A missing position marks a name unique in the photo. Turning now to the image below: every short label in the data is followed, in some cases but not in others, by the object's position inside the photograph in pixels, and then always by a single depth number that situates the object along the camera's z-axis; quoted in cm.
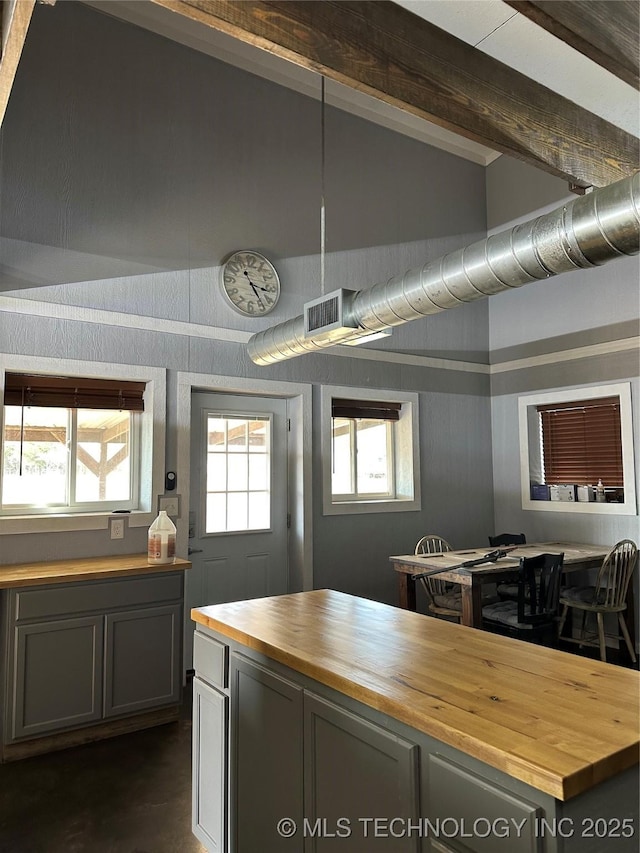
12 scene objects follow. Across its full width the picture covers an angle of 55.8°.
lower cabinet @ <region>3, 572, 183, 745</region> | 315
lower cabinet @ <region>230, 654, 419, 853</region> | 151
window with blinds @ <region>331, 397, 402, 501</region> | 517
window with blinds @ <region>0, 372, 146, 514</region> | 370
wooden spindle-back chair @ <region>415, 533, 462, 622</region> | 430
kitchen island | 121
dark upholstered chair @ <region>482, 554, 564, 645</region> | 385
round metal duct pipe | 208
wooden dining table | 386
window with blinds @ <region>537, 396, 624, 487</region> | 507
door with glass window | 442
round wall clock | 452
